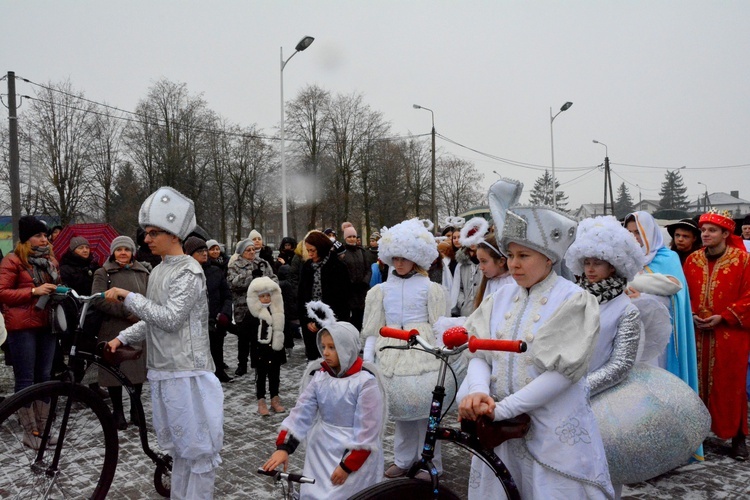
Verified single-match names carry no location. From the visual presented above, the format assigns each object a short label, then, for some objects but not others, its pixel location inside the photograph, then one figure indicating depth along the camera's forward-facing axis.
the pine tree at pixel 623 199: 120.38
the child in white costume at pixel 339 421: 3.08
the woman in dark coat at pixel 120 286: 6.09
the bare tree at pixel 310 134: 37.00
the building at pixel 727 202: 97.44
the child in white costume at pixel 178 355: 3.79
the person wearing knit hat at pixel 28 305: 5.57
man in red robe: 5.23
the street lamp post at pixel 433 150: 31.88
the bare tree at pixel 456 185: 55.06
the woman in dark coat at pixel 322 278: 7.40
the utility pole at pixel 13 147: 16.64
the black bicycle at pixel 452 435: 2.15
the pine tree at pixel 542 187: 85.92
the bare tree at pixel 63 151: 29.38
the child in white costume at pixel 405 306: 4.70
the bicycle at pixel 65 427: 3.84
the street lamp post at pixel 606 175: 39.69
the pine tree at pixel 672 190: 107.61
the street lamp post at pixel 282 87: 19.33
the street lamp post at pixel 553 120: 33.41
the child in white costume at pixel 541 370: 2.30
